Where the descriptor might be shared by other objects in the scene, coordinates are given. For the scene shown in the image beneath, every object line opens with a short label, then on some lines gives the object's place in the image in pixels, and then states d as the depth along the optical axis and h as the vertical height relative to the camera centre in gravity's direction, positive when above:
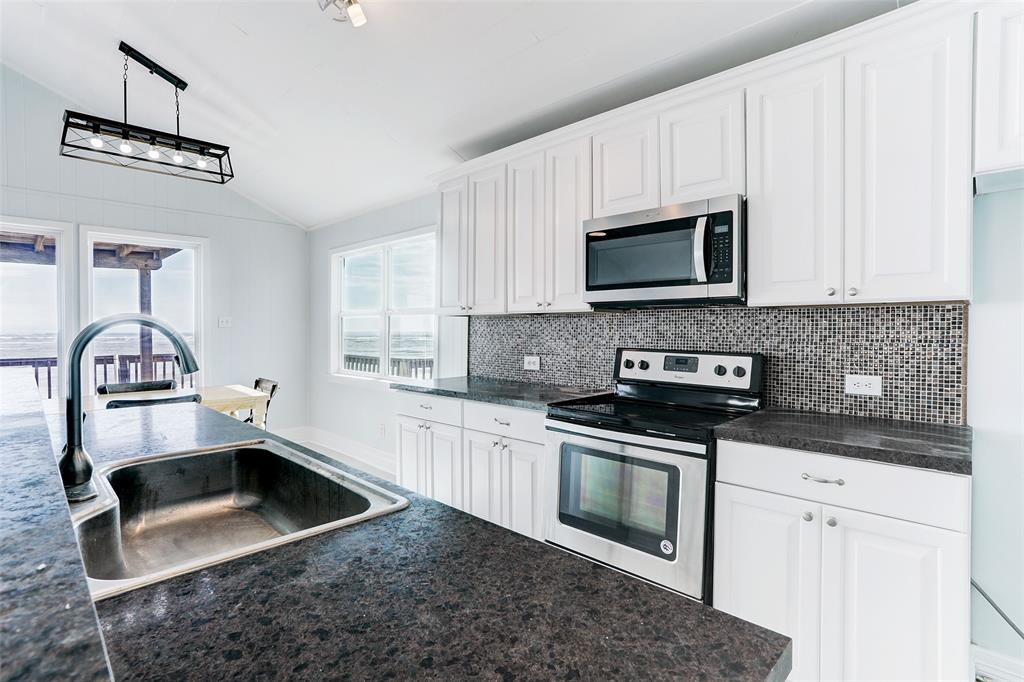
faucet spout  0.96 -0.15
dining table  3.33 -0.45
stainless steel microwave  2.08 +0.36
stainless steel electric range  1.83 -0.52
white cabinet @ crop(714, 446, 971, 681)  1.39 -0.76
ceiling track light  2.13 +1.39
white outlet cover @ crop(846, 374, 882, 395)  2.01 -0.20
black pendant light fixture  2.56 +1.06
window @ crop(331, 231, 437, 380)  4.30 +0.23
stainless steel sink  0.92 -0.40
